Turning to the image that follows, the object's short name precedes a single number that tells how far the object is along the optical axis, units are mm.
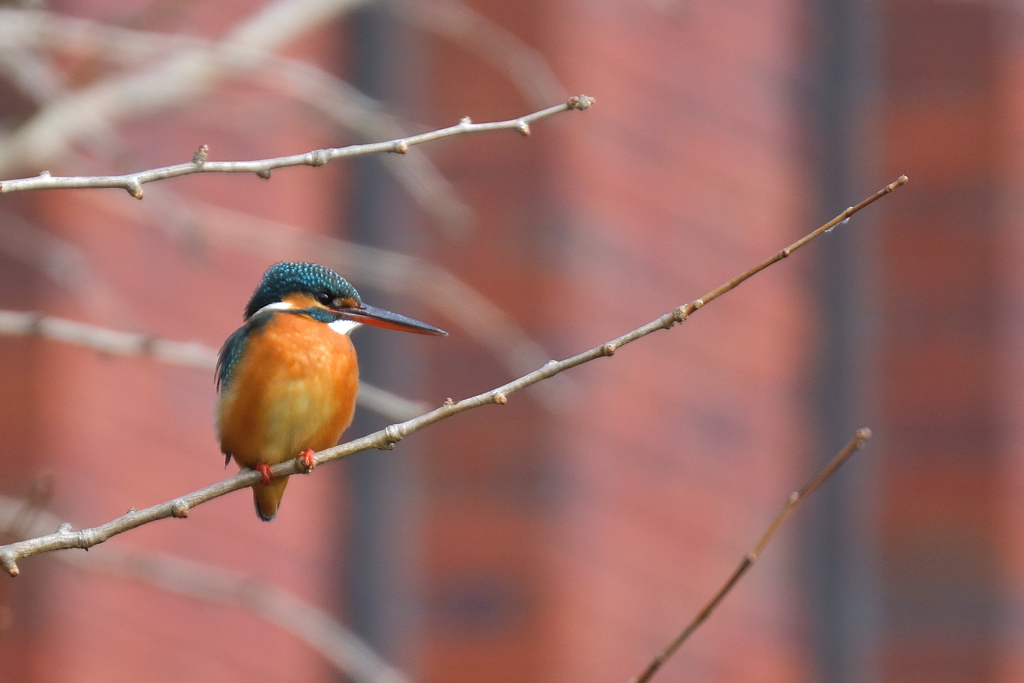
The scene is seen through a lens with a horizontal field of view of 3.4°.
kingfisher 7358
